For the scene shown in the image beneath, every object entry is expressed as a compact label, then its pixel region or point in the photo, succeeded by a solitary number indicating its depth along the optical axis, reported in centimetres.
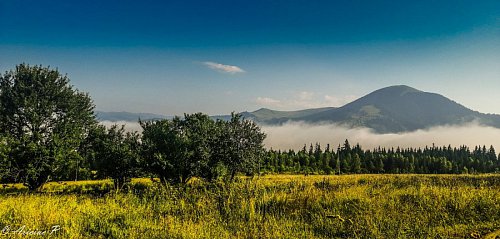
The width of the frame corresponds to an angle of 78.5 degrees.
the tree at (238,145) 3806
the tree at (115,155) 3256
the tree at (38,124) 2748
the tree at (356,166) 11800
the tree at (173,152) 2977
